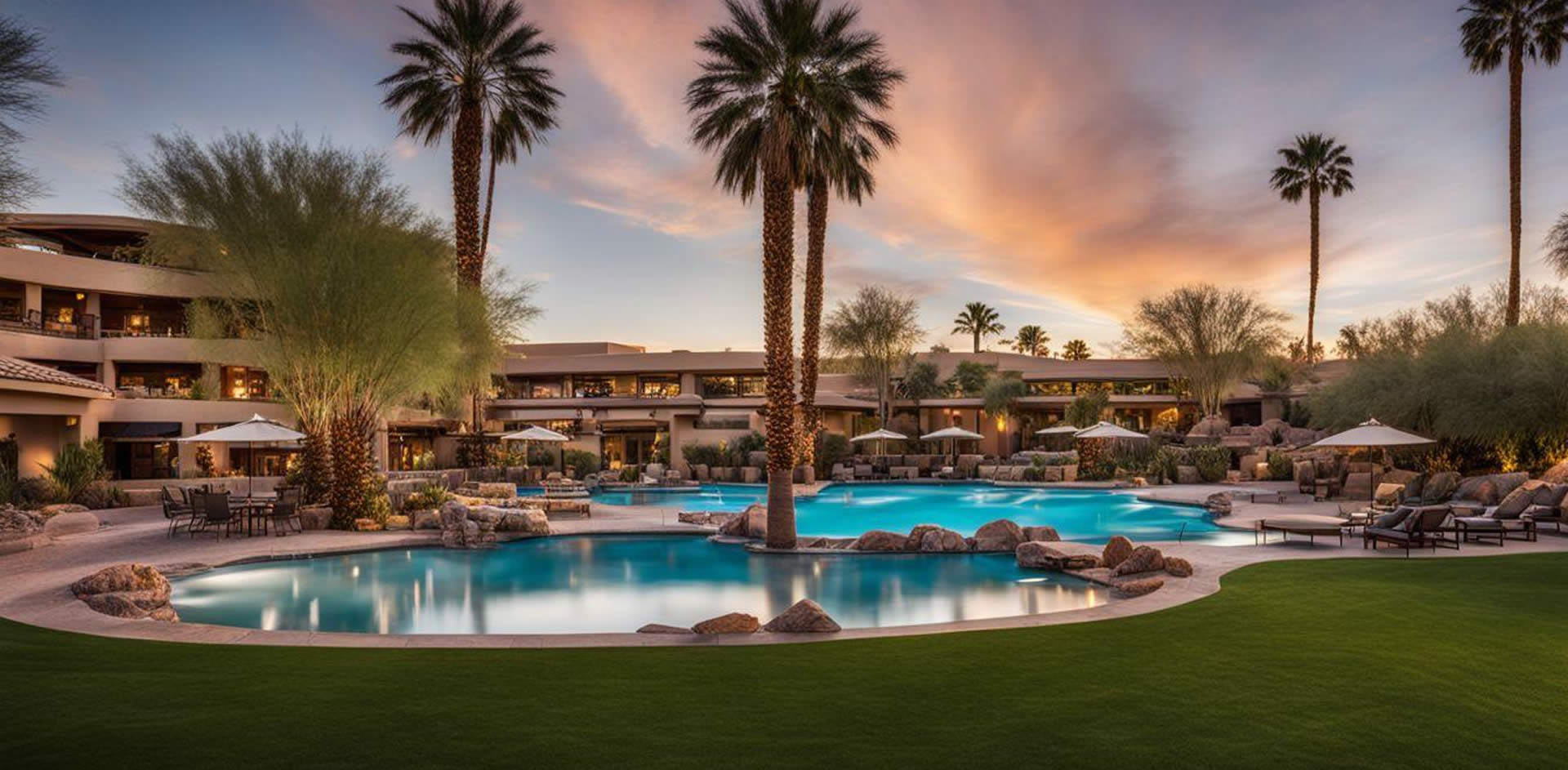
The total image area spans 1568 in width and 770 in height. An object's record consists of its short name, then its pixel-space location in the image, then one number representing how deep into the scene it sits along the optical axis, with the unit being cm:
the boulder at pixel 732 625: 824
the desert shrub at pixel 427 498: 1955
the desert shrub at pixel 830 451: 3506
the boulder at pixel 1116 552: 1282
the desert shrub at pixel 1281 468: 2816
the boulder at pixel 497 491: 2297
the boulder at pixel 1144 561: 1173
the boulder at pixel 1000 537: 1559
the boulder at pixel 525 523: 1816
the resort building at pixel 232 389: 2791
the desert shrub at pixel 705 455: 3569
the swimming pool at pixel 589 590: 1112
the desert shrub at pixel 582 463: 3522
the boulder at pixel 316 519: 1808
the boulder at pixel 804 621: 822
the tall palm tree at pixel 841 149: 1586
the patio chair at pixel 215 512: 1631
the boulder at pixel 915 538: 1581
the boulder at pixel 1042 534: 1561
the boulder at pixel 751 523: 1719
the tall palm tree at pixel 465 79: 2530
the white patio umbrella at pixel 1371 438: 1770
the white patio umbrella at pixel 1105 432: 2864
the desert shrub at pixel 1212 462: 3003
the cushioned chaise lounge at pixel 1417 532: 1336
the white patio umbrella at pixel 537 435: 2818
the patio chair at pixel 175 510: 1691
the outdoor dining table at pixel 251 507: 1689
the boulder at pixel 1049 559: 1341
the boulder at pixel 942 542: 1570
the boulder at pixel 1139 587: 1058
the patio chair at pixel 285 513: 1711
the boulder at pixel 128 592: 921
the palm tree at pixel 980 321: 7719
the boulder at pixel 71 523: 1602
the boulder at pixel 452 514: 1737
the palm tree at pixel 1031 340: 8806
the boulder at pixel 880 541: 1573
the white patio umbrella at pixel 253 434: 1903
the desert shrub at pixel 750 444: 3547
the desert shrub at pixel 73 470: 2133
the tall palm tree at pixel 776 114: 1557
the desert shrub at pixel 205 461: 3078
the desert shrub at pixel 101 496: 2161
